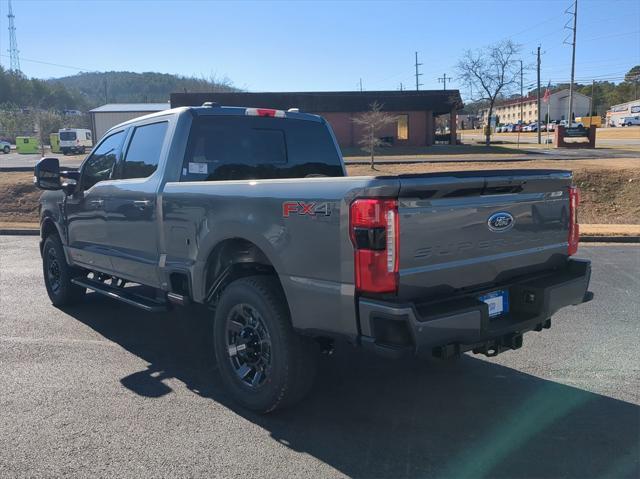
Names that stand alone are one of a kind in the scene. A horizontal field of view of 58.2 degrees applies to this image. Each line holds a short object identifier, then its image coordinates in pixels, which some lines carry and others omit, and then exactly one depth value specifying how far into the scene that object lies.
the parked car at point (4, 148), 59.09
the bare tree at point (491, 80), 50.09
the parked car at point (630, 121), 97.50
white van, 52.97
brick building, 43.16
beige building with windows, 122.69
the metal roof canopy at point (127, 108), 58.30
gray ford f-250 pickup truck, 3.19
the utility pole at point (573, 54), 52.34
